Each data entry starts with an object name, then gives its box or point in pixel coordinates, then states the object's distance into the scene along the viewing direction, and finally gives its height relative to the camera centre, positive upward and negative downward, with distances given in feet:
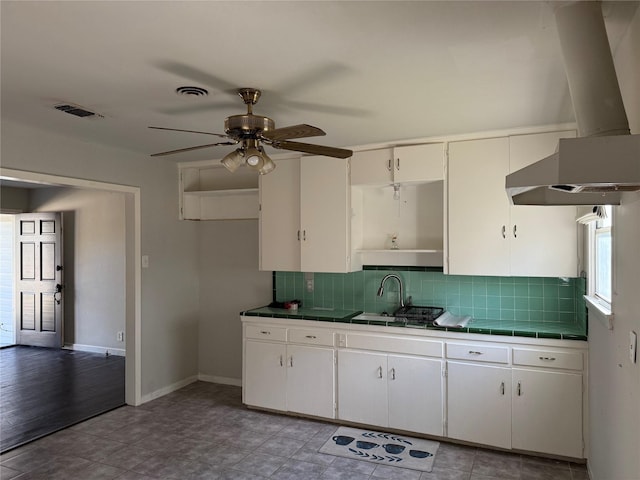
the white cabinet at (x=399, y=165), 12.03 +2.09
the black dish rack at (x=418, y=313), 12.22 -2.01
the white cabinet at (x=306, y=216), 13.12 +0.77
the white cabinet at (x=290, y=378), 12.56 -3.86
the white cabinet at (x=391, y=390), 11.36 -3.84
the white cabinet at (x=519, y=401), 10.16 -3.69
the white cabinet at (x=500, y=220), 10.91 +0.52
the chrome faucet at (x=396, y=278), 13.16 -1.19
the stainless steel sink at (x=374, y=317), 12.39 -2.13
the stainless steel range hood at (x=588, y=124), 4.32 +1.35
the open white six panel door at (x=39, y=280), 21.58 -1.79
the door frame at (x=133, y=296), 13.92 -1.65
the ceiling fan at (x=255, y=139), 7.86 +1.80
